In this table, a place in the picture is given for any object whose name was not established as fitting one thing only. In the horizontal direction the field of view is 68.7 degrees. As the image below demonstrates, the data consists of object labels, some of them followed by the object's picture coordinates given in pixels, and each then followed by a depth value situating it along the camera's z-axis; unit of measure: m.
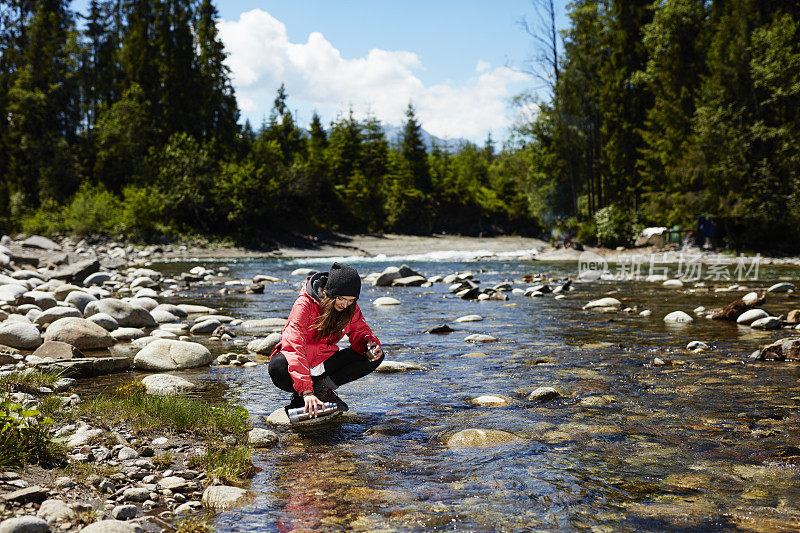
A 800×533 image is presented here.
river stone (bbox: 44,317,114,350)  8.11
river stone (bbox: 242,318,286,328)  11.27
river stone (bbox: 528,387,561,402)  6.01
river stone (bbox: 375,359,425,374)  7.52
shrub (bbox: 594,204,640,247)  37.34
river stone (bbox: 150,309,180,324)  11.57
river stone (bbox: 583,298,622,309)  13.59
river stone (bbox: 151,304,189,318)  12.19
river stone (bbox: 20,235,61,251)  29.36
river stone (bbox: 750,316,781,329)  9.91
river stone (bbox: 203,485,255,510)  3.56
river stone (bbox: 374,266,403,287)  20.67
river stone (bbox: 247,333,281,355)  8.61
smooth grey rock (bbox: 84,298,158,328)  10.44
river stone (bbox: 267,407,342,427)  5.21
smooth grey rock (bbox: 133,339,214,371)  7.30
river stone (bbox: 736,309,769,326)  10.41
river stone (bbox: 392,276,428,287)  20.45
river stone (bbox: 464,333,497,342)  9.60
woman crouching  4.79
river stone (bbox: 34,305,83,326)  9.24
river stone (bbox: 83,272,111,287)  17.97
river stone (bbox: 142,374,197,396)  6.04
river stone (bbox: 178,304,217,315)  13.01
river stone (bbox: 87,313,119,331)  9.58
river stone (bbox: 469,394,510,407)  5.89
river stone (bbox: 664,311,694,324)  11.10
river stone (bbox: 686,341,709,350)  8.40
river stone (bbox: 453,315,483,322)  11.92
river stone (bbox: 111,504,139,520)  3.22
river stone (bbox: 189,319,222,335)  10.34
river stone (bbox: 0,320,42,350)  7.82
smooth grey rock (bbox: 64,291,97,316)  10.94
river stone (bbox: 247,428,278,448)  4.66
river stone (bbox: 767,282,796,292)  15.73
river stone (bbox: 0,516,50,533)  2.71
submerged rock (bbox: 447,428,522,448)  4.70
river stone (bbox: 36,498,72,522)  3.01
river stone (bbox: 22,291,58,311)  11.03
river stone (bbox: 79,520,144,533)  2.88
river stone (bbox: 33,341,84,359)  7.02
